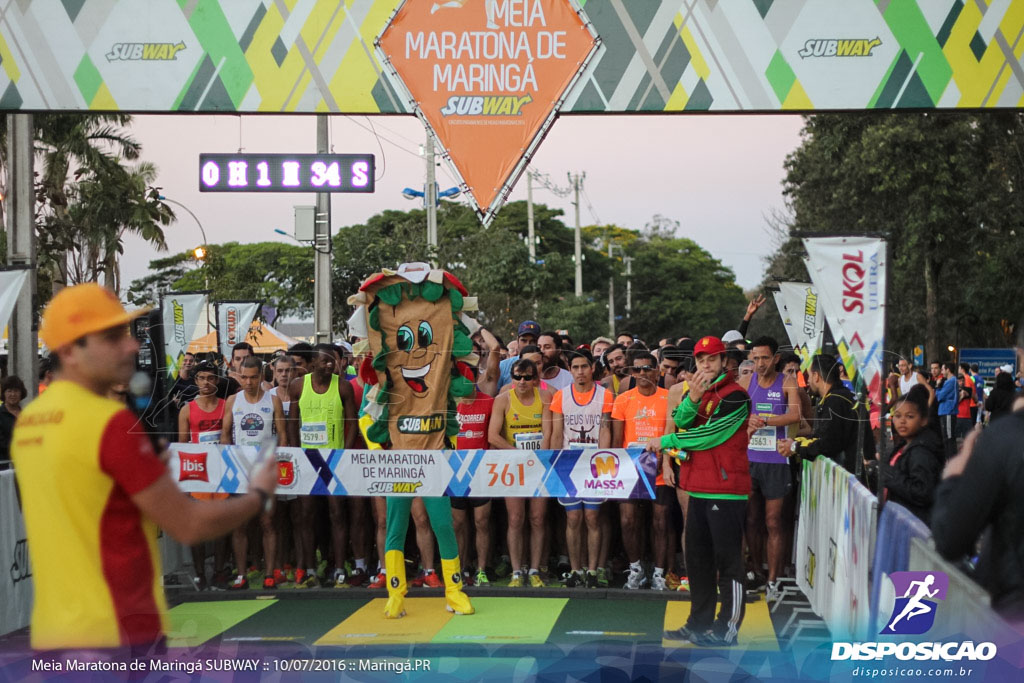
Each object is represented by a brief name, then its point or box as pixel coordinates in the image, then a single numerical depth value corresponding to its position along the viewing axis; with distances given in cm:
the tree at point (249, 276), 2070
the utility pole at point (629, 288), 8712
